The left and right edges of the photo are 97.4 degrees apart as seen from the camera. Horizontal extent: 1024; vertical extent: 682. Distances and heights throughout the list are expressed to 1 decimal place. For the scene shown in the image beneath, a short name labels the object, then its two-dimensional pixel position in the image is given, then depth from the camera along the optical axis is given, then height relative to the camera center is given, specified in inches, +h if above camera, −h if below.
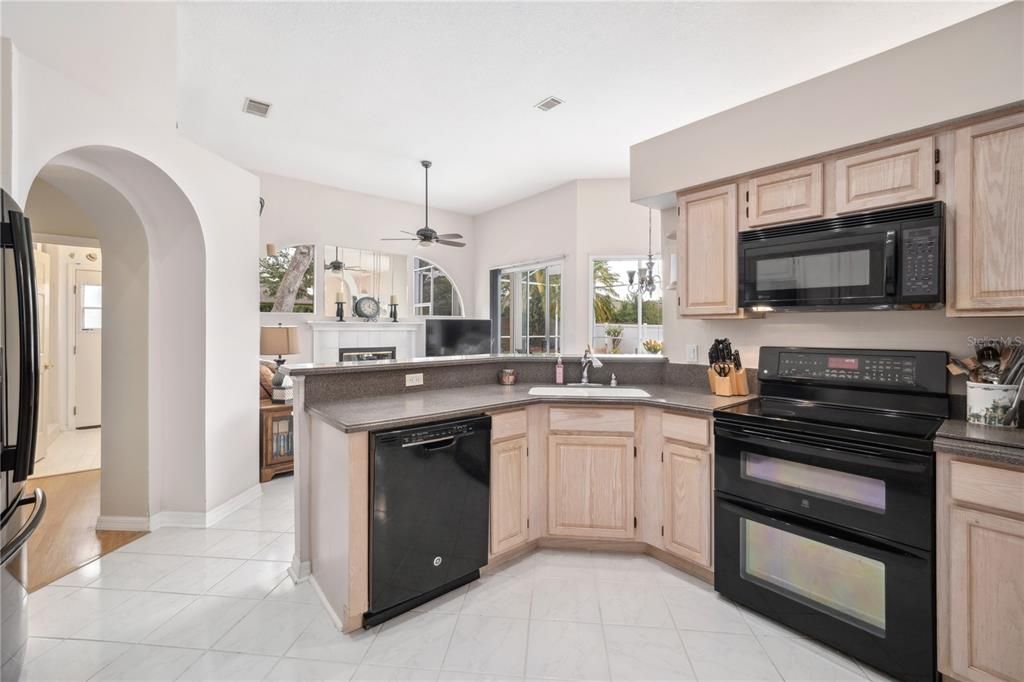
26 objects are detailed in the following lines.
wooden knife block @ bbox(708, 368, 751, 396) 101.0 -10.0
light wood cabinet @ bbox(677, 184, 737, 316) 98.3 +20.0
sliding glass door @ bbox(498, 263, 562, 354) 263.0 +18.8
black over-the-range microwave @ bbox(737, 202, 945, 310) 73.6 +14.3
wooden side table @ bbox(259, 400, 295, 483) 149.6 -34.0
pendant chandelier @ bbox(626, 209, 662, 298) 224.5 +31.3
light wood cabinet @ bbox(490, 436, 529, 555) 91.9 -32.8
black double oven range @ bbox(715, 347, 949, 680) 63.3 -26.1
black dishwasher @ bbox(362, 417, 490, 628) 74.7 -30.8
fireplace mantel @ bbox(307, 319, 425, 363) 232.2 +1.6
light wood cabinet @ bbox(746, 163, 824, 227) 86.4 +28.9
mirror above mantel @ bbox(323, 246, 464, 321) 243.3 +33.7
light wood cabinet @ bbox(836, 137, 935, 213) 74.1 +28.5
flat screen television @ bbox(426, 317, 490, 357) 270.4 +1.9
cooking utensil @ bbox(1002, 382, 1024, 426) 66.2 -10.3
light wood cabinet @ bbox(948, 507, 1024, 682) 56.6 -33.2
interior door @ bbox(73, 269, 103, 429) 216.2 -8.4
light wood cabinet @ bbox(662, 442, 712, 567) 88.0 -32.8
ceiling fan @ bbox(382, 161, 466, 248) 218.0 +51.7
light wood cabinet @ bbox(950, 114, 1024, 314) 66.7 +18.7
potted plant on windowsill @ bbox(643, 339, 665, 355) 191.4 -2.4
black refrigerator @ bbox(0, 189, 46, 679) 53.7 -5.0
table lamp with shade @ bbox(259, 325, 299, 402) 159.0 -2.2
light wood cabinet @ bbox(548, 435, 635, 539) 98.2 -32.2
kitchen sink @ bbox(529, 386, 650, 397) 102.2 -12.4
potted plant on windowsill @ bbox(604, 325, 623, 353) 244.5 +3.5
